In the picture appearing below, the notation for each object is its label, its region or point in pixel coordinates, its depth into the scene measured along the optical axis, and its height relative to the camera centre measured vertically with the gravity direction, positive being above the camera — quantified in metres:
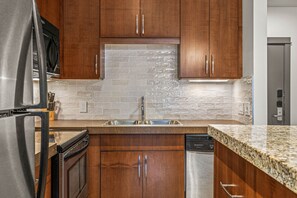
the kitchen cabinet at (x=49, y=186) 1.13 -0.51
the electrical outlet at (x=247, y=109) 1.91 -0.11
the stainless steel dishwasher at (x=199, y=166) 1.79 -0.62
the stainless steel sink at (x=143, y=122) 2.14 -0.27
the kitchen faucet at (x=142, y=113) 2.20 -0.17
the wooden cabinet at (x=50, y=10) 1.64 +0.76
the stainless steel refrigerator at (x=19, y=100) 0.63 -0.01
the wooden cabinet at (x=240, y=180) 0.58 -0.29
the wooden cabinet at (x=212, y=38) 2.01 +0.60
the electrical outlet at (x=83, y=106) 2.20 -0.10
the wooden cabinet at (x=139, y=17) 2.00 +0.81
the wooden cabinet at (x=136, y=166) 1.80 -0.62
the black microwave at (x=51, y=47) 1.60 +0.42
